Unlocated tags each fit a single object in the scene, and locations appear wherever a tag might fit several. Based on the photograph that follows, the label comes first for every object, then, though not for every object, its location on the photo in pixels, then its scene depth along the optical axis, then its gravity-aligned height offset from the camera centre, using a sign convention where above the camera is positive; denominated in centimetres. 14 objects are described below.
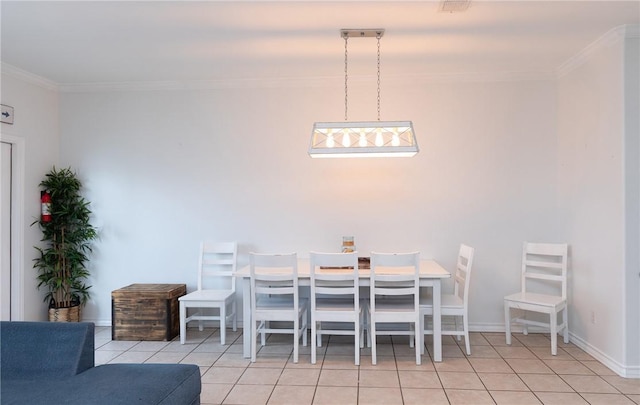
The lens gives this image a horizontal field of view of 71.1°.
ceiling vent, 286 +130
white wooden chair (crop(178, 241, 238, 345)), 414 -85
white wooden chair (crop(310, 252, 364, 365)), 346 -68
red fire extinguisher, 454 -1
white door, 422 -27
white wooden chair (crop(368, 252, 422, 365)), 344 -69
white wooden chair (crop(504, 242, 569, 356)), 383 -80
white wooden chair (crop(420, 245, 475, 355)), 377 -85
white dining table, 363 -69
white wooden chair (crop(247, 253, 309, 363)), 357 -70
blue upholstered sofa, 211 -88
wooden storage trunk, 420 -103
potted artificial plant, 454 -39
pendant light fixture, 346 +55
